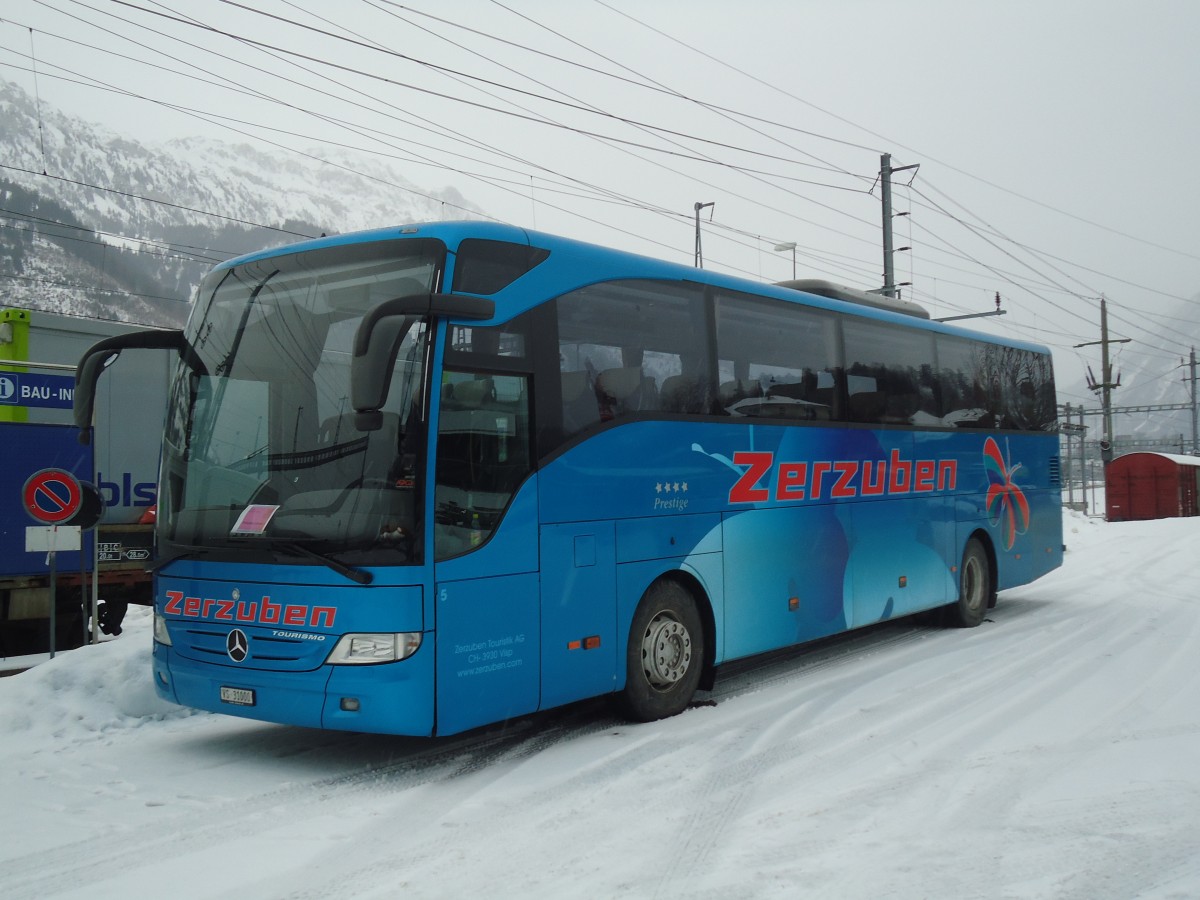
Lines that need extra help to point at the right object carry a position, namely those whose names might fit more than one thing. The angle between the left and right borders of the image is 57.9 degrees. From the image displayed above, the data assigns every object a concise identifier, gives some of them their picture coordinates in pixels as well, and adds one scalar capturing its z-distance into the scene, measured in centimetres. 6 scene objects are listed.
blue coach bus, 620
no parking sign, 884
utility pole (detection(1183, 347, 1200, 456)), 6353
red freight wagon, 4409
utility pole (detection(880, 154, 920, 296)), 2421
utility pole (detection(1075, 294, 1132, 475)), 4775
